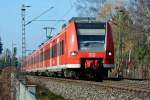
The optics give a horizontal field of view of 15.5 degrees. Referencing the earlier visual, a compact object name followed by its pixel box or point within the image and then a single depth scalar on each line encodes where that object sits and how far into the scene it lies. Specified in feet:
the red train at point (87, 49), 89.81
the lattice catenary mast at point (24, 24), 143.99
